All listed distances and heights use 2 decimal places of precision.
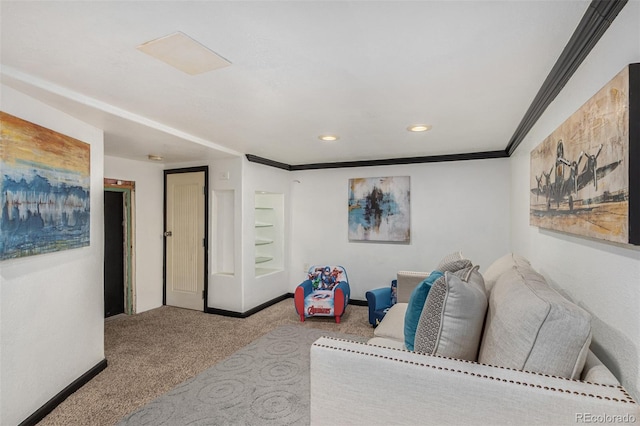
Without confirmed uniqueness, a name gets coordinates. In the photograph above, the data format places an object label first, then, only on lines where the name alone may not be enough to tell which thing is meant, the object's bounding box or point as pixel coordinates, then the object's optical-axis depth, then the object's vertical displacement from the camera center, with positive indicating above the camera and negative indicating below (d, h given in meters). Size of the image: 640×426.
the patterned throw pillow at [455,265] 2.23 -0.38
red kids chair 4.16 -1.12
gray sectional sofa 1.09 -0.61
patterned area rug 2.20 -1.39
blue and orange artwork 1.97 +0.15
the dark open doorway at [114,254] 4.40 -0.57
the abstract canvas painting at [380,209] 4.75 +0.03
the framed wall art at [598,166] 1.07 +0.18
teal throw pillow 1.82 -0.57
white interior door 4.74 -0.42
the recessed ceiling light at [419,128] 3.02 +0.78
